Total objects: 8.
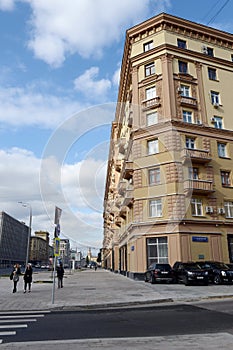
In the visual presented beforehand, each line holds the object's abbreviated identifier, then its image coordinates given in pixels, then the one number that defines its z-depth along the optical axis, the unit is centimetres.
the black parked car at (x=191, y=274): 2058
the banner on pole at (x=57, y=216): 1336
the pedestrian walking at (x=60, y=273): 2134
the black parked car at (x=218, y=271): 2062
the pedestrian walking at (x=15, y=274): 1809
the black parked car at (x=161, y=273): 2209
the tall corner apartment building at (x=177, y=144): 2625
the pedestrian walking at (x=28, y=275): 1803
